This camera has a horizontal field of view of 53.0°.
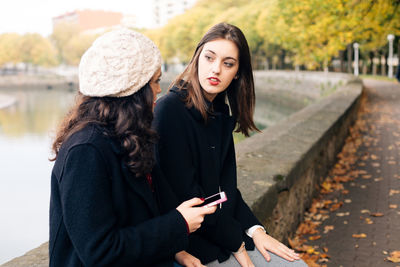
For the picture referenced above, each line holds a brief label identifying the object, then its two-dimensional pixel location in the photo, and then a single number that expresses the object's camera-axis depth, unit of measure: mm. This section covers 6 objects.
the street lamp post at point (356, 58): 32528
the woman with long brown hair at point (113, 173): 1230
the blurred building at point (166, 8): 117625
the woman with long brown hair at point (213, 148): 1805
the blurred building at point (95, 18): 137000
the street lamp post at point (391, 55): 26375
